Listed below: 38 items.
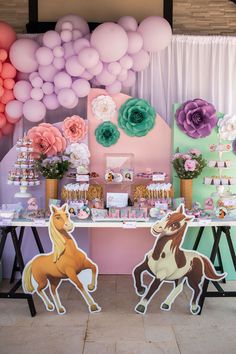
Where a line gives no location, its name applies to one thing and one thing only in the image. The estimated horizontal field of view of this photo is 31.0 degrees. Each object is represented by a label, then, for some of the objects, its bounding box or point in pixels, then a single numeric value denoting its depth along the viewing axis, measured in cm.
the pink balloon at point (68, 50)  365
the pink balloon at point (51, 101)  385
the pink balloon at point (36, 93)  380
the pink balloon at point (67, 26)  369
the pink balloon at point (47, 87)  380
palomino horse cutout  325
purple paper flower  392
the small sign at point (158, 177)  376
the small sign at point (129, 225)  338
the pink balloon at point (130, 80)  394
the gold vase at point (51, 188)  386
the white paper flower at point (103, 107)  399
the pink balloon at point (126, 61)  369
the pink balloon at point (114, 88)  388
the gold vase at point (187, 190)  389
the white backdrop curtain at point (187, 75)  421
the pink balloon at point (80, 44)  357
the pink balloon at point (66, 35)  364
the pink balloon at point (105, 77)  372
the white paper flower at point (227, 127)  395
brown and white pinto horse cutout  327
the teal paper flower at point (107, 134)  400
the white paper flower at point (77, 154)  395
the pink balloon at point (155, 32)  370
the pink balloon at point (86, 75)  369
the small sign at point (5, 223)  337
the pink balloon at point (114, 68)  366
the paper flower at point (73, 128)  396
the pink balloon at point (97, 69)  361
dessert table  334
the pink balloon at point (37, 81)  378
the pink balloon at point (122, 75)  378
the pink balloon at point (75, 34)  368
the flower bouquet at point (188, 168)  373
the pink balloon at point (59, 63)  367
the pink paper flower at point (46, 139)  393
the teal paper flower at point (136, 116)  396
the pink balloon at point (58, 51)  363
